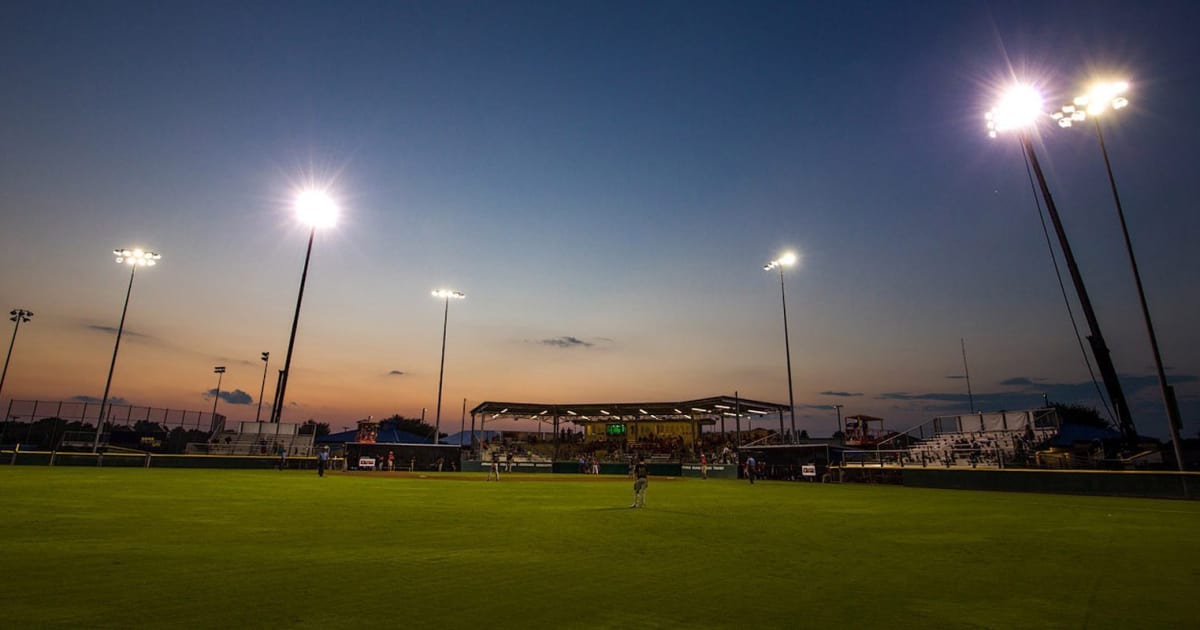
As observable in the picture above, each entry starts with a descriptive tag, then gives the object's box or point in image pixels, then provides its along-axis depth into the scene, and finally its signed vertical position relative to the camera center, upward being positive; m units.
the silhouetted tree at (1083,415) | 92.00 +7.50
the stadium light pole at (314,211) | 42.06 +16.84
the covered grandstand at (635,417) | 58.41 +4.18
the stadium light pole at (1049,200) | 24.45 +14.23
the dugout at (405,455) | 50.44 -0.56
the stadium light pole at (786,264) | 42.78 +14.55
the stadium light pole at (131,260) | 40.12 +12.57
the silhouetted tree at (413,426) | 133.01 +5.54
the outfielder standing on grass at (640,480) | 16.36 -0.75
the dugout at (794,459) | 40.31 -0.17
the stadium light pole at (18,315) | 51.06 +10.92
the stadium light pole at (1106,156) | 19.34 +10.70
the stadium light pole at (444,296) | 54.28 +14.65
